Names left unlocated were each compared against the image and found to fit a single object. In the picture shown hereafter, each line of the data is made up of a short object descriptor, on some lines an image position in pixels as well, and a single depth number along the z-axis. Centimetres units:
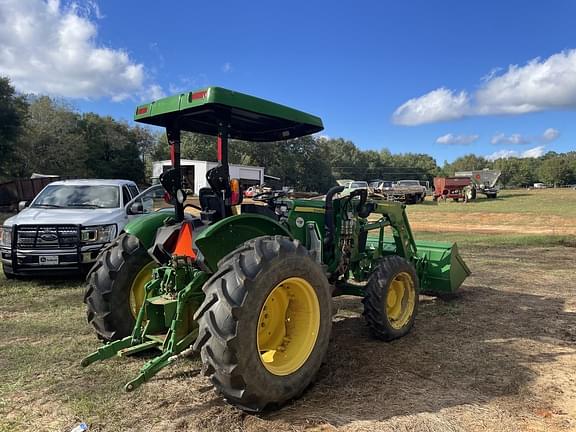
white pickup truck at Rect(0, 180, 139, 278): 788
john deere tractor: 305
